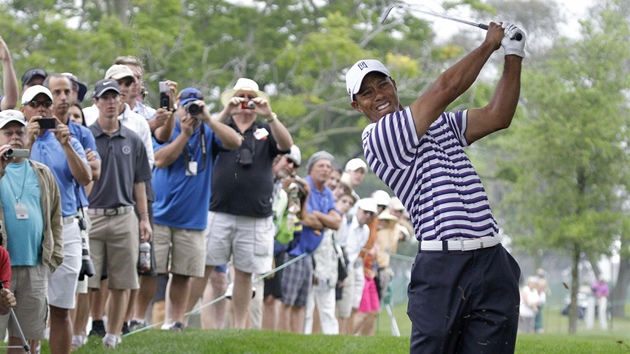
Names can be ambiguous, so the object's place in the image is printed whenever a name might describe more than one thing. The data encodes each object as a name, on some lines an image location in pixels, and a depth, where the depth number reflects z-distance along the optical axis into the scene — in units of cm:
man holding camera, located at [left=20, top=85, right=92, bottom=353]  1794
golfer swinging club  1169
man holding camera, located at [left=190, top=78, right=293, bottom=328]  2375
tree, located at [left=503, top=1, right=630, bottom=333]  5609
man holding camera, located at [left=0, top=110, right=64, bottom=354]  1642
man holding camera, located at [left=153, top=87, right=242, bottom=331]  2289
